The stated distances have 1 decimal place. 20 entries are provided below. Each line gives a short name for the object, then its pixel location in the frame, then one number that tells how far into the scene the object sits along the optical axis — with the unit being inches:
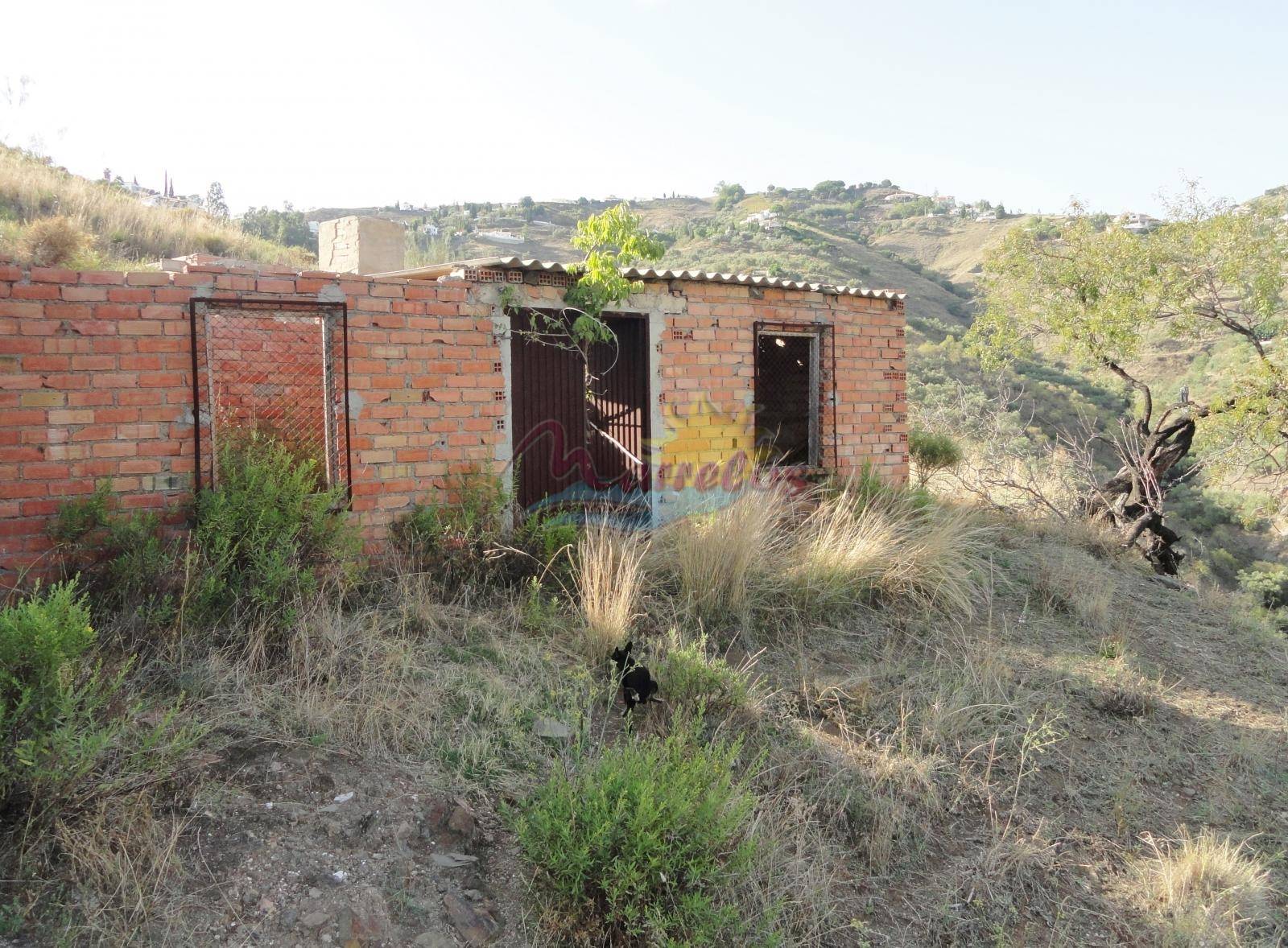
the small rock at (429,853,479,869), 135.6
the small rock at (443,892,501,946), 125.1
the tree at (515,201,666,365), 253.4
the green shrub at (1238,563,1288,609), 557.9
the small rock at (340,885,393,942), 120.6
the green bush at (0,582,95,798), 121.2
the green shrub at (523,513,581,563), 235.9
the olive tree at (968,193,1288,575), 428.8
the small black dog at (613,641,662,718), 182.7
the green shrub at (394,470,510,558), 230.1
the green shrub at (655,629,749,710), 190.5
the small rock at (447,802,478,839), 142.3
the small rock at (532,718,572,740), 171.2
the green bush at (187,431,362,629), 183.5
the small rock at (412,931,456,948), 122.0
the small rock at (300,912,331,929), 119.3
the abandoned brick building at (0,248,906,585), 193.5
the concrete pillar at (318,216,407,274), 369.1
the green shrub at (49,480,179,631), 178.2
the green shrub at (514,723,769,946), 127.1
